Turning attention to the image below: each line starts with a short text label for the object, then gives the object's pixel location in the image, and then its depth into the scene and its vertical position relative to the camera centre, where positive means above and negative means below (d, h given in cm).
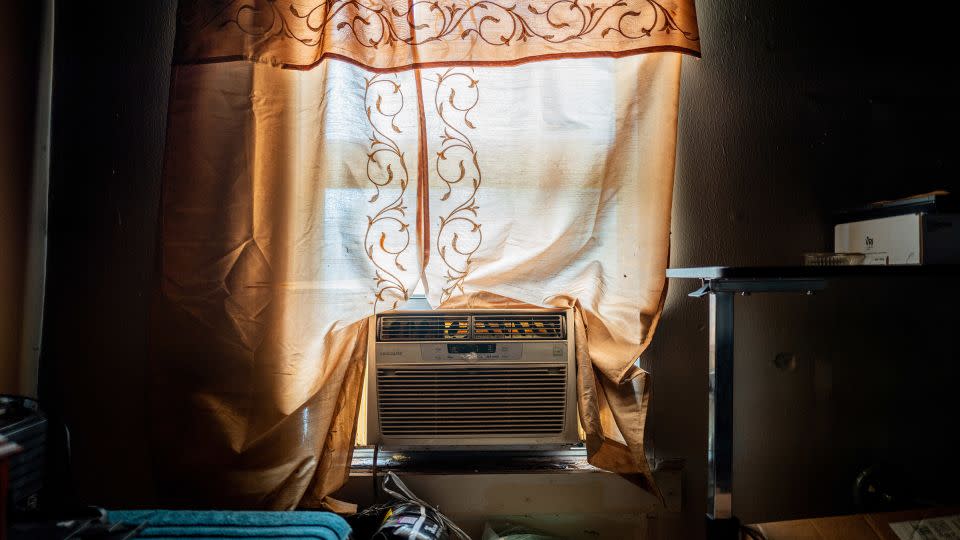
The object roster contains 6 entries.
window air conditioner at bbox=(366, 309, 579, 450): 139 -26
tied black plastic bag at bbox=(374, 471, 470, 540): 123 -51
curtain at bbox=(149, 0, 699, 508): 134 +19
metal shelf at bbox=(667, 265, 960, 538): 105 -21
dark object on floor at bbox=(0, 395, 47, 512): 104 -33
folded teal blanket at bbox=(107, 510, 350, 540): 104 -46
